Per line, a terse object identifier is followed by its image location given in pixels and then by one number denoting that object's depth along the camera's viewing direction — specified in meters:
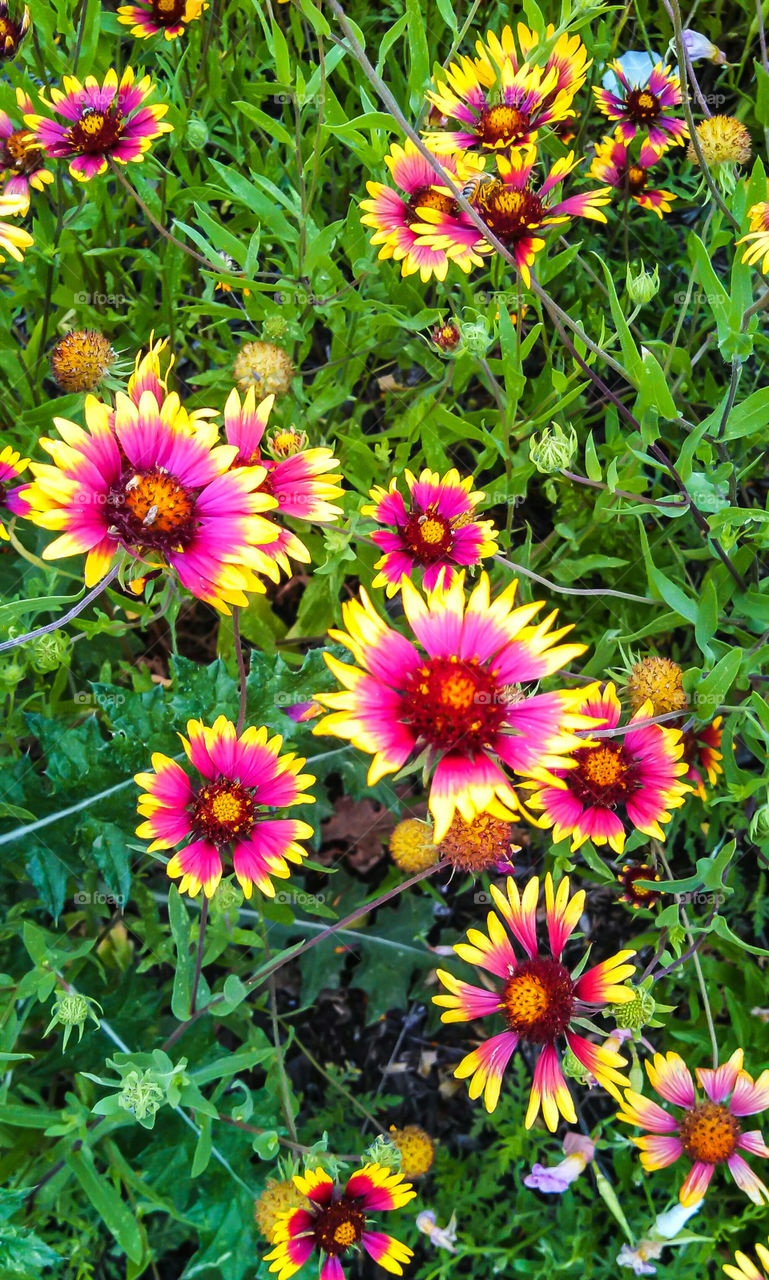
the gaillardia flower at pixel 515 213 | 0.54
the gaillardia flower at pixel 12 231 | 0.48
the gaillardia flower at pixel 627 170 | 0.62
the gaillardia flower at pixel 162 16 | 0.59
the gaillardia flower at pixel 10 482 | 0.56
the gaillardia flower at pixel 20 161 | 0.61
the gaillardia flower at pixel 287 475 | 0.51
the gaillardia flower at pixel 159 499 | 0.46
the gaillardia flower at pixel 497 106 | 0.55
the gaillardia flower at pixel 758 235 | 0.51
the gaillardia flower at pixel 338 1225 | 0.54
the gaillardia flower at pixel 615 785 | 0.53
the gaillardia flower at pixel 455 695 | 0.45
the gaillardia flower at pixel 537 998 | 0.52
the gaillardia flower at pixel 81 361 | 0.56
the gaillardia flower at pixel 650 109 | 0.61
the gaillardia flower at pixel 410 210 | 0.55
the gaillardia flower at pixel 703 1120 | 0.56
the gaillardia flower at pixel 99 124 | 0.58
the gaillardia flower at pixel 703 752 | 0.58
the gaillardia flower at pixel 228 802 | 0.52
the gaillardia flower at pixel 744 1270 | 0.55
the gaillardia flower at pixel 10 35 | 0.59
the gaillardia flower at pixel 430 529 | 0.55
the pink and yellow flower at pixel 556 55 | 0.56
